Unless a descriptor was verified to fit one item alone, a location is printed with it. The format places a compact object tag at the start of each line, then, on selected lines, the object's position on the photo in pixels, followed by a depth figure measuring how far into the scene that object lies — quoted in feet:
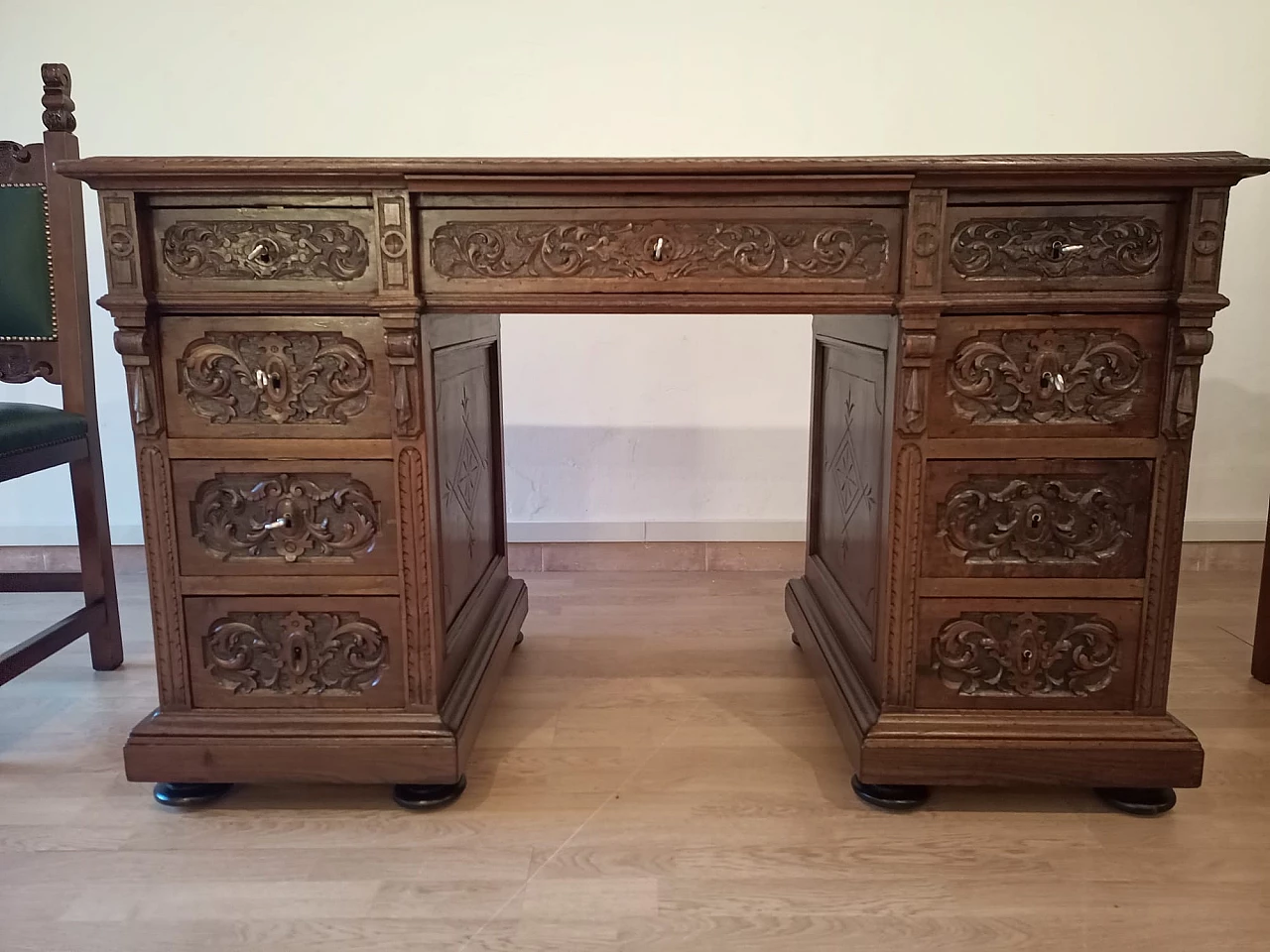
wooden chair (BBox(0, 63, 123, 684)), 5.50
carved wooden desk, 4.00
